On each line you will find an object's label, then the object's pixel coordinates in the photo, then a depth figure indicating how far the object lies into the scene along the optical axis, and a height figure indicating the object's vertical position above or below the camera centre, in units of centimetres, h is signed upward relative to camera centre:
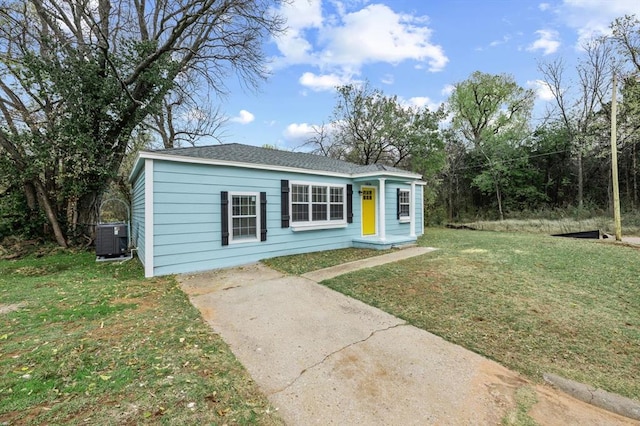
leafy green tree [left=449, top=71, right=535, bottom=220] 1938 +801
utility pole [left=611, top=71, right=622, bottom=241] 972 +132
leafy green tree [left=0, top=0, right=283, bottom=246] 848 +412
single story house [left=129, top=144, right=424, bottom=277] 591 +27
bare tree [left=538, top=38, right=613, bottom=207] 1559 +706
